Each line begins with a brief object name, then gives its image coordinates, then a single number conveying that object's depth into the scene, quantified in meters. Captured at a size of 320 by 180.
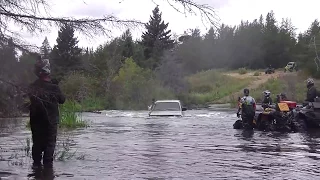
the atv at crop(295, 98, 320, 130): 18.03
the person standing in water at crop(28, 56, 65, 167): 7.73
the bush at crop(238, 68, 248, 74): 84.07
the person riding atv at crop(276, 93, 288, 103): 18.52
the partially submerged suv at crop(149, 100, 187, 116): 23.92
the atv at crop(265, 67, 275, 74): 79.19
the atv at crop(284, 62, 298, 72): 76.62
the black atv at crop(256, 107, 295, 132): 17.78
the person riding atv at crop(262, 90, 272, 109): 19.05
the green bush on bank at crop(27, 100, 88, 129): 18.64
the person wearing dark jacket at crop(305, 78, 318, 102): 18.42
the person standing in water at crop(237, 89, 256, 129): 18.11
